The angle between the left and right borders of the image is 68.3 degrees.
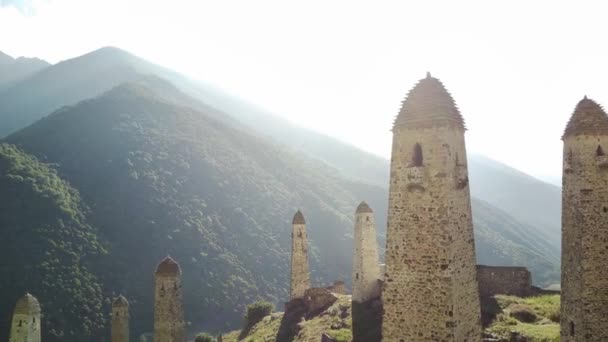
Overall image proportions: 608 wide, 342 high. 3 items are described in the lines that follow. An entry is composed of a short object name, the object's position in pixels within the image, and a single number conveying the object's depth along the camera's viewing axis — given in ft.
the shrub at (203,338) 126.31
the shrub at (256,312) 123.54
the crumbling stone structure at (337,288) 107.61
